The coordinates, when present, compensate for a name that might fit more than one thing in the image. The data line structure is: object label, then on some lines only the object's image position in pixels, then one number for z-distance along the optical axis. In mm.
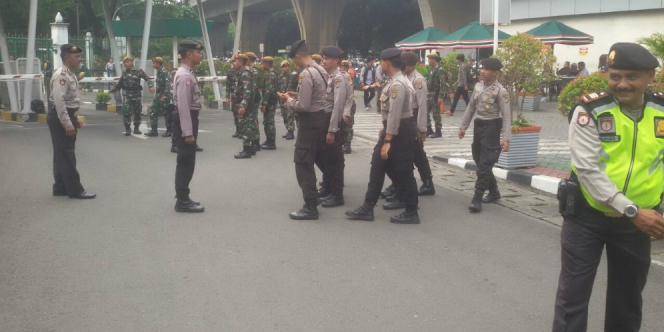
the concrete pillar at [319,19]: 52312
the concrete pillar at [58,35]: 28545
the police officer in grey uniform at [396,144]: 7863
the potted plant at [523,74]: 11422
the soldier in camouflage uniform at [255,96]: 13219
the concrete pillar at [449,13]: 37728
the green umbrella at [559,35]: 23328
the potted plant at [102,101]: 25422
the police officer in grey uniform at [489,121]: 8641
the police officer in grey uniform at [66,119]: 8930
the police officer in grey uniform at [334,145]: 8877
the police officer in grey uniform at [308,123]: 8203
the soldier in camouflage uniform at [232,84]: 15386
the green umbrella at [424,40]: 25781
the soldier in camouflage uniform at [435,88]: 16062
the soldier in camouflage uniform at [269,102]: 13961
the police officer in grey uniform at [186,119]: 8234
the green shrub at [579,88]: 9562
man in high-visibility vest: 3701
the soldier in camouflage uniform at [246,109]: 13070
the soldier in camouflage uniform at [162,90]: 15781
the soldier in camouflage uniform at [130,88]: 16297
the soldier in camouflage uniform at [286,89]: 15609
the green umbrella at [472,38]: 23094
